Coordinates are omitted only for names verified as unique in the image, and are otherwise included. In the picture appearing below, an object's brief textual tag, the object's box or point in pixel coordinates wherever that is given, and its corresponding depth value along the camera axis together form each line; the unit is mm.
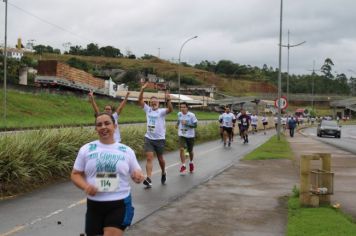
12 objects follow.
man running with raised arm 12078
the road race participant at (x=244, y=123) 28966
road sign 32041
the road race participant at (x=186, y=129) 14602
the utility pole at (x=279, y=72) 31522
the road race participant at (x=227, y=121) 25375
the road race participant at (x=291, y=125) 40938
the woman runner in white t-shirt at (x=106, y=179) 5004
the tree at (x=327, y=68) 192875
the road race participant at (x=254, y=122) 42812
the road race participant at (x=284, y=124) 50425
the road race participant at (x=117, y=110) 11123
